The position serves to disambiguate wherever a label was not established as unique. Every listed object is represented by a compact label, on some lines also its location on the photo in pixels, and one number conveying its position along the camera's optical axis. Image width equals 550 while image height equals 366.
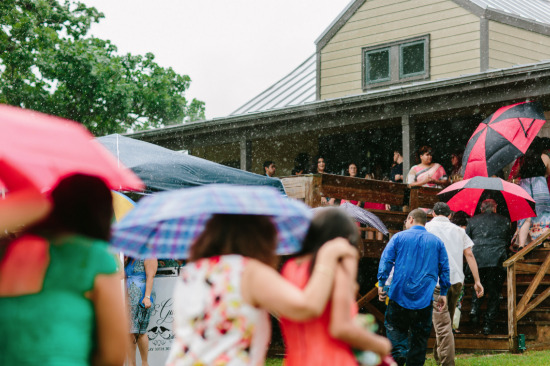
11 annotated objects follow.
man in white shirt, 9.70
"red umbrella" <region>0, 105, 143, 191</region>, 2.85
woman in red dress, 3.29
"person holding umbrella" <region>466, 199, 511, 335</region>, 11.66
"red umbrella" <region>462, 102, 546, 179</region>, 11.88
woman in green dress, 2.73
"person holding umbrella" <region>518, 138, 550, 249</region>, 12.50
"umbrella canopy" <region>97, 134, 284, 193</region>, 9.76
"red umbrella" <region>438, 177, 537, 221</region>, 11.54
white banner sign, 9.83
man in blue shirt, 8.66
